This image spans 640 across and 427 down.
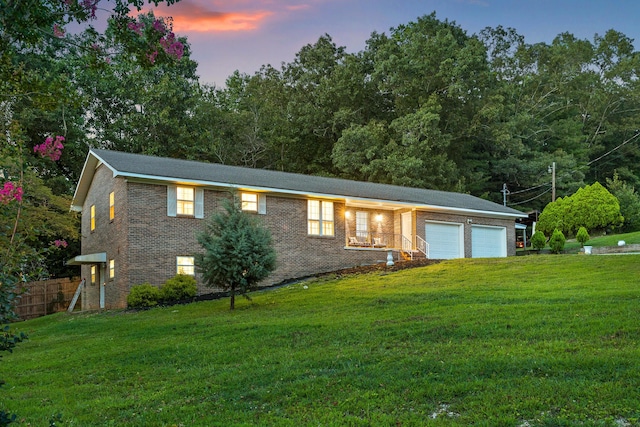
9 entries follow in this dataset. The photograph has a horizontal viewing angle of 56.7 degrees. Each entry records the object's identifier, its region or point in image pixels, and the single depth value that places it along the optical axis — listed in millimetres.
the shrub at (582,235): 30859
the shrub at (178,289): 19484
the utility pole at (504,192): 43125
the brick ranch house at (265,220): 20422
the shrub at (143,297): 18984
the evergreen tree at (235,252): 15391
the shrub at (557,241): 27797
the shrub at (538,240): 30016
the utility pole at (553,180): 42669
